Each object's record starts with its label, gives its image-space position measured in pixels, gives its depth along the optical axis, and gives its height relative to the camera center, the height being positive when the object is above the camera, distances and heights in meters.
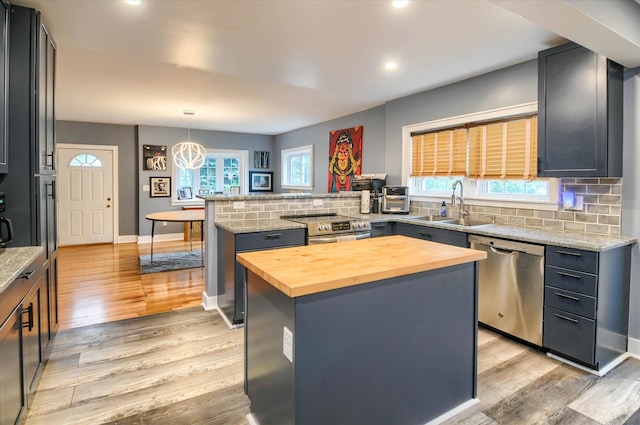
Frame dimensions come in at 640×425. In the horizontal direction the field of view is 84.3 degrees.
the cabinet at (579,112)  2.54 +0.73
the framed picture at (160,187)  7.44 +0.44
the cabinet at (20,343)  1.55 -0.69
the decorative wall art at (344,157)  5.75 +0.88
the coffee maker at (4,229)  1.97 -0.13
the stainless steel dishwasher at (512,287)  2.71 -0.64
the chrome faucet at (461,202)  3.77 +0.07
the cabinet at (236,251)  3.12 -0.41
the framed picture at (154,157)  7.31 +1.04
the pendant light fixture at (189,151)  6.19 +1.12
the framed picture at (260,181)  8.52 +0.65
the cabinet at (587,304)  2.41 -0.68
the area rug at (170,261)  5.27 -0.87
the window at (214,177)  7.77 +0.71
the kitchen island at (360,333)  1.44 -0.58
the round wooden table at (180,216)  5.23 -0.14
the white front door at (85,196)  6.89 +0.22
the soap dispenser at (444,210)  4.04 -0.02
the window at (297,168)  7.24 +0.88
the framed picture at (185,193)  7.73 +0.32
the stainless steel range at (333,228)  3.44 -0.20
